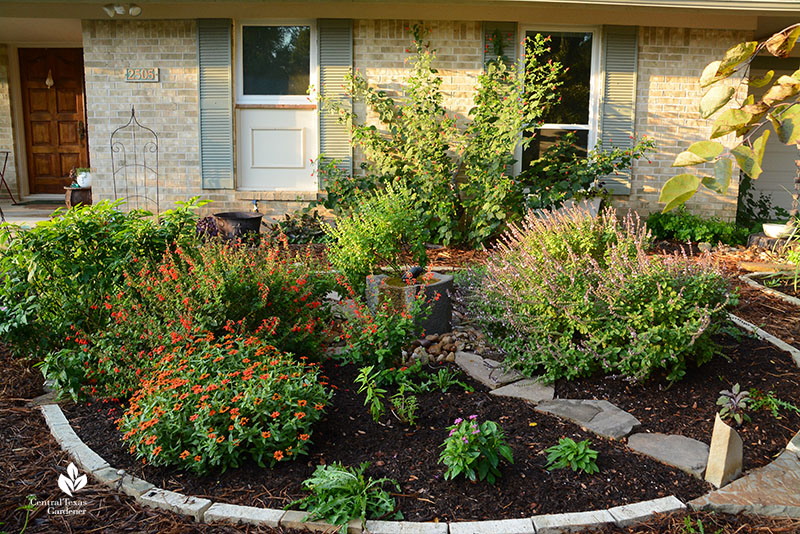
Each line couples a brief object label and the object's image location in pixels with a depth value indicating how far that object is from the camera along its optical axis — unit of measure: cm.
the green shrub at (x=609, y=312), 361
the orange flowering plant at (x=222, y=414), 289
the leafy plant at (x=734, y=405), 301
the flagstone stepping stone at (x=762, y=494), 272
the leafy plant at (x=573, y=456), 291
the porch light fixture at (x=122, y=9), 765
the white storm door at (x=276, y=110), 850
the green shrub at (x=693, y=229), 823
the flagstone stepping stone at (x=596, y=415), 330
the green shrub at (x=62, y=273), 381
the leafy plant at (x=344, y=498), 257
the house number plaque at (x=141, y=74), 834
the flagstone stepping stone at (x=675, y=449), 299
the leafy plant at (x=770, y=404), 351
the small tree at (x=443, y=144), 732
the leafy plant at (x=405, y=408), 329
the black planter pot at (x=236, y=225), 733
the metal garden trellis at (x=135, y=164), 851
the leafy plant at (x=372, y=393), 326
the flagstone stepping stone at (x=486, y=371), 387
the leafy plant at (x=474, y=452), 278
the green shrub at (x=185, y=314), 360
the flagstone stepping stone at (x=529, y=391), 367
